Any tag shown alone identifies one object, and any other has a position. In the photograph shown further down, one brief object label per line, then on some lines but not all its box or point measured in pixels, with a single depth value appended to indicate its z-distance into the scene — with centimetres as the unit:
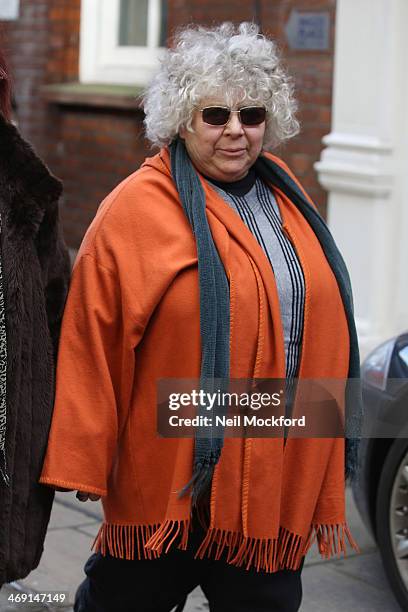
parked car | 795
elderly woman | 561
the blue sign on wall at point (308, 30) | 1348
